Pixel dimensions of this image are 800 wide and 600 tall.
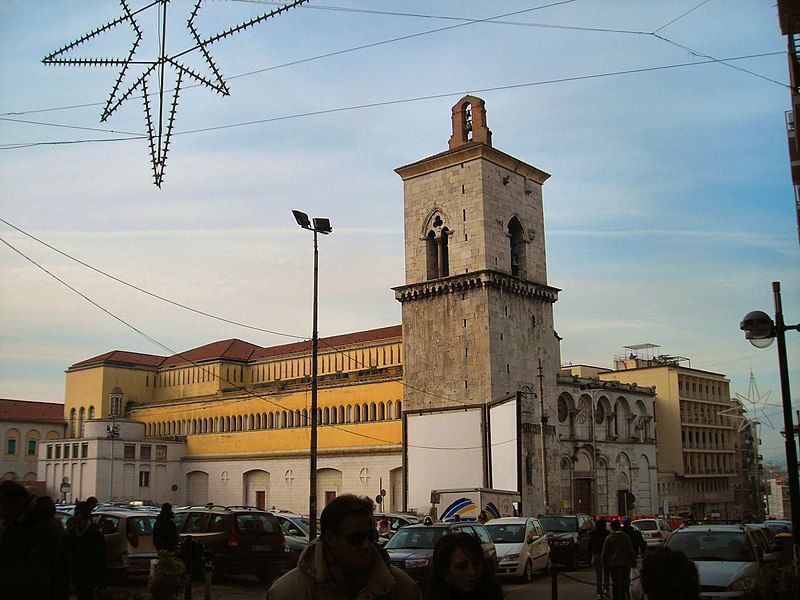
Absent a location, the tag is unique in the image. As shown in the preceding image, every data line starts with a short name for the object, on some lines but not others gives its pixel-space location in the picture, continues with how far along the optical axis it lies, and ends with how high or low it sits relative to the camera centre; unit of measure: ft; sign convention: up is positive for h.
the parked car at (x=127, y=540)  51.31 -4.32
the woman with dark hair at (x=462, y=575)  14.60 -1.76
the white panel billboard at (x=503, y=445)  131.75 +3.65
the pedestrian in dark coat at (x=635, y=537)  60.18 -4.92
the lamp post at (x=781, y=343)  43.70 +6.28
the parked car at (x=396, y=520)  87.15 -5.04
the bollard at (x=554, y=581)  47.05 -6.04
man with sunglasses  12.68 -1.38
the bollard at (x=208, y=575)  44.70 -5.30
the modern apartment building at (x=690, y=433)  250.37 +10.15
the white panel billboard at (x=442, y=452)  140.26 +2.80
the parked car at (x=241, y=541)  60.54 -4.84
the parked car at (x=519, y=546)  66.18 -6.03
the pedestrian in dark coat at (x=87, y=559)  29.89 -2.98
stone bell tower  143.74 +31.62
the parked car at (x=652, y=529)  98.63 -6.95
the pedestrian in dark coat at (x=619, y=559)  50.98 -5.32
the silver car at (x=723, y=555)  37.88 -4.18
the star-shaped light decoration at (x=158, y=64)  23.17 +11.44
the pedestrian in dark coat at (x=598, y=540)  58.54 -4.89
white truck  106.11 -4.14
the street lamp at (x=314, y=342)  76.02 +11.64
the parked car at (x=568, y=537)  82.28 -6.55
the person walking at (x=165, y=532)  53.21 -3.64
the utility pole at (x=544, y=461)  127.03 +1.04
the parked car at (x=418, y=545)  51.55 -4.76
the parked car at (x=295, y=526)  82.43 -5.27
